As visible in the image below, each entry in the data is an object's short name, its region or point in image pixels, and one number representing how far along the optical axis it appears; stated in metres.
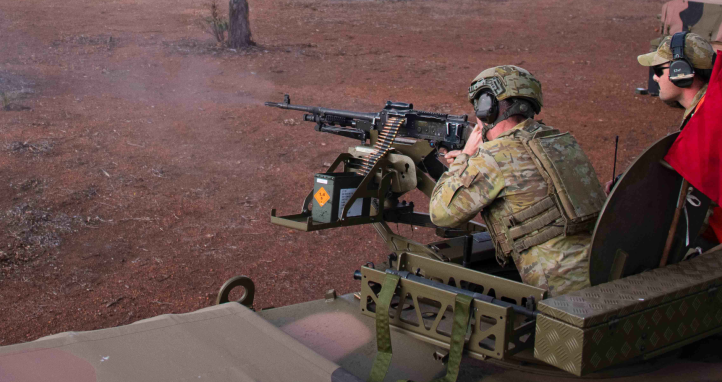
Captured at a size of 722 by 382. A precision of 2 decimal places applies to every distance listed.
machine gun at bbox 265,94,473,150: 4.75
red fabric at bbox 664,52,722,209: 2.69
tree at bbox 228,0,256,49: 14.75
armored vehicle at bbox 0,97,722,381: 2.50
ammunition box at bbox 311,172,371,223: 4.34
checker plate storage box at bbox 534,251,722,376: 2.32
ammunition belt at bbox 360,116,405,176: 4.66
